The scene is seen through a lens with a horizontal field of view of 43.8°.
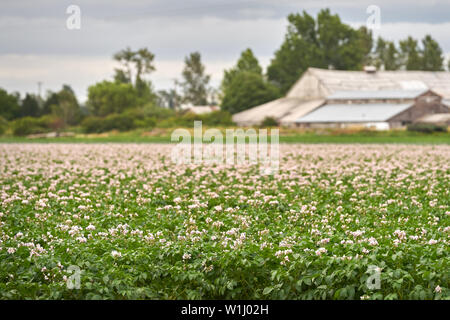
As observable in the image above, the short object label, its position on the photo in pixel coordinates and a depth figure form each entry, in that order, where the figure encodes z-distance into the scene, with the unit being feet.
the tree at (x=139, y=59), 216.95
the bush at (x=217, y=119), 225.35
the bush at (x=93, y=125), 213.25
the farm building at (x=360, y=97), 214.28
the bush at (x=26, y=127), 207.21
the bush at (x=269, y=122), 216.66
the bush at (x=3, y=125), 213.83
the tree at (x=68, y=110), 259.19
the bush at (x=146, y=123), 215.82
